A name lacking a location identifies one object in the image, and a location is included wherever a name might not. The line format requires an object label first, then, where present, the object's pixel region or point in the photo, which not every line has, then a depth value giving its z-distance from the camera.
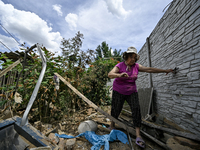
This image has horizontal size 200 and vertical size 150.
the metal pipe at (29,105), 1.04
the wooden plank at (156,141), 1.78
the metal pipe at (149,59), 3.68
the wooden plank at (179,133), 1.58
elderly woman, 2.17
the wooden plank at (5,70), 1.11
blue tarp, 2.01
